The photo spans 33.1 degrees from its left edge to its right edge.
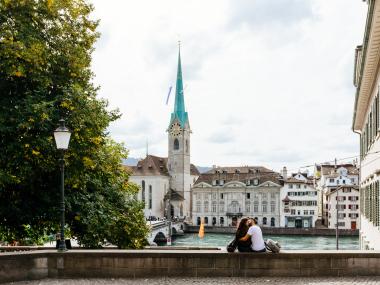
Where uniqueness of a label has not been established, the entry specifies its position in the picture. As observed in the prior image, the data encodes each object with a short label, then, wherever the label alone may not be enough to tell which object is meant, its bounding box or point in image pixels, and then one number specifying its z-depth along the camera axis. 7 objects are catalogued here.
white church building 157.00
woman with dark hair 13.14
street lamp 14.27
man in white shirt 13.10
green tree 18.28
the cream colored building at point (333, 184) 121.94
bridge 110.46
